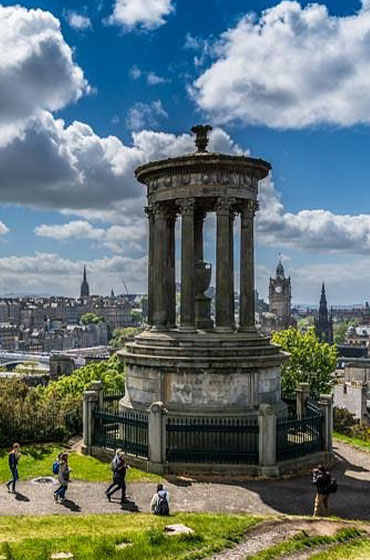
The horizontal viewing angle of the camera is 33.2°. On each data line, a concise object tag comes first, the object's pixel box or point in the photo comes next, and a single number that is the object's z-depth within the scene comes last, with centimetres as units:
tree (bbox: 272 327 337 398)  4362
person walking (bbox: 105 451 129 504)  1798
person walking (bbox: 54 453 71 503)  1807
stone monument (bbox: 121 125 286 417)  2320
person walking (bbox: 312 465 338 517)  1700
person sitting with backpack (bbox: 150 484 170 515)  1628
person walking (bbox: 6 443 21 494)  1880
